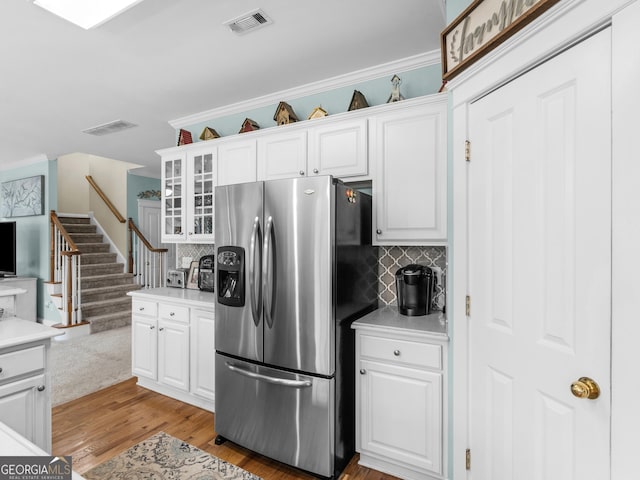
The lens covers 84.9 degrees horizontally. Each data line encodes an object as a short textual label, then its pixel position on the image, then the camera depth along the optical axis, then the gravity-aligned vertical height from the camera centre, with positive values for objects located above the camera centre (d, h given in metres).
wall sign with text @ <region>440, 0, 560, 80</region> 1.26 +0.87
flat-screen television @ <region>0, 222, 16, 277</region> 5.22 -0.17
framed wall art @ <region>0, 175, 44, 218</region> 5.57 +0.68
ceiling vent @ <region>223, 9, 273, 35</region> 2.01 +1.28
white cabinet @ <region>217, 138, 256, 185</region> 2.99 +0.68
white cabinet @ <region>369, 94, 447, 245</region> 2.22 +0.44
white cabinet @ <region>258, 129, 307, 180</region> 2.73 +0.67
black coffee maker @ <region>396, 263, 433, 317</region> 2.26 -0.33
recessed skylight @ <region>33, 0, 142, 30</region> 1.83 +1.23
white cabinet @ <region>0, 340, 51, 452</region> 1.65 -0.76
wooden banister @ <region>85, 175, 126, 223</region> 7.00 +0.85
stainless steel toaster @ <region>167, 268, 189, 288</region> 3.52 -0.40
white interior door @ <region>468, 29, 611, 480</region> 1.09 -0.11
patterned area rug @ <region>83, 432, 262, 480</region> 2.06 -1.40
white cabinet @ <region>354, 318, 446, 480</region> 1.94 -0.95
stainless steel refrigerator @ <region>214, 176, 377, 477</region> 2.01 -0.47
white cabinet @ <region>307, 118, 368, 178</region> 2.47 +0.66
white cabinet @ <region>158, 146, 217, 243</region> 3.29 +0.44
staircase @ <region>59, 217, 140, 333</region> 5.41 -0.76
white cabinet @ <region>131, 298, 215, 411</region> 2.81 -0.96
